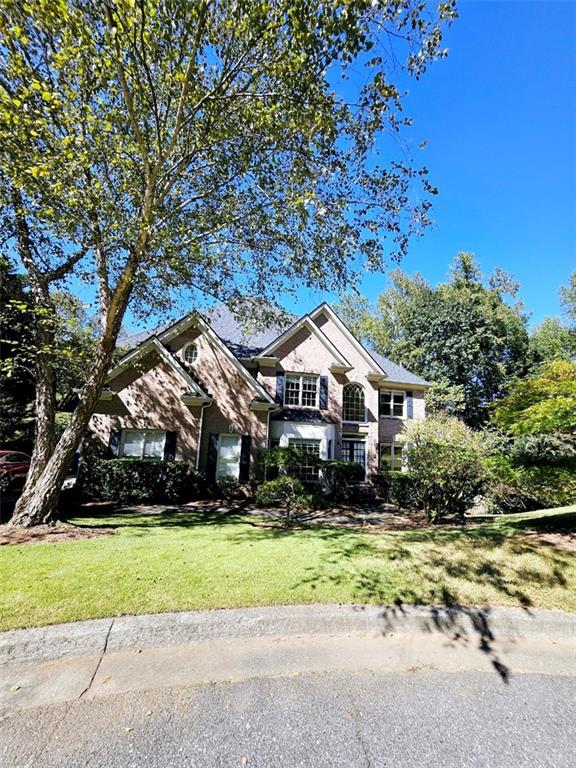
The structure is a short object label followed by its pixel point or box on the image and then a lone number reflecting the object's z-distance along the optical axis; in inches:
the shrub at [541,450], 326.3
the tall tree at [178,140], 280.5
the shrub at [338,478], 660.7
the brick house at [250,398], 618.8
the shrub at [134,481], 521.3
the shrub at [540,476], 316.8
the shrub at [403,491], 569.3
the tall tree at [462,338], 1204.5
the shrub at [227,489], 596.1
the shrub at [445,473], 417.1
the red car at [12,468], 512.7
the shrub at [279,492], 494.3
